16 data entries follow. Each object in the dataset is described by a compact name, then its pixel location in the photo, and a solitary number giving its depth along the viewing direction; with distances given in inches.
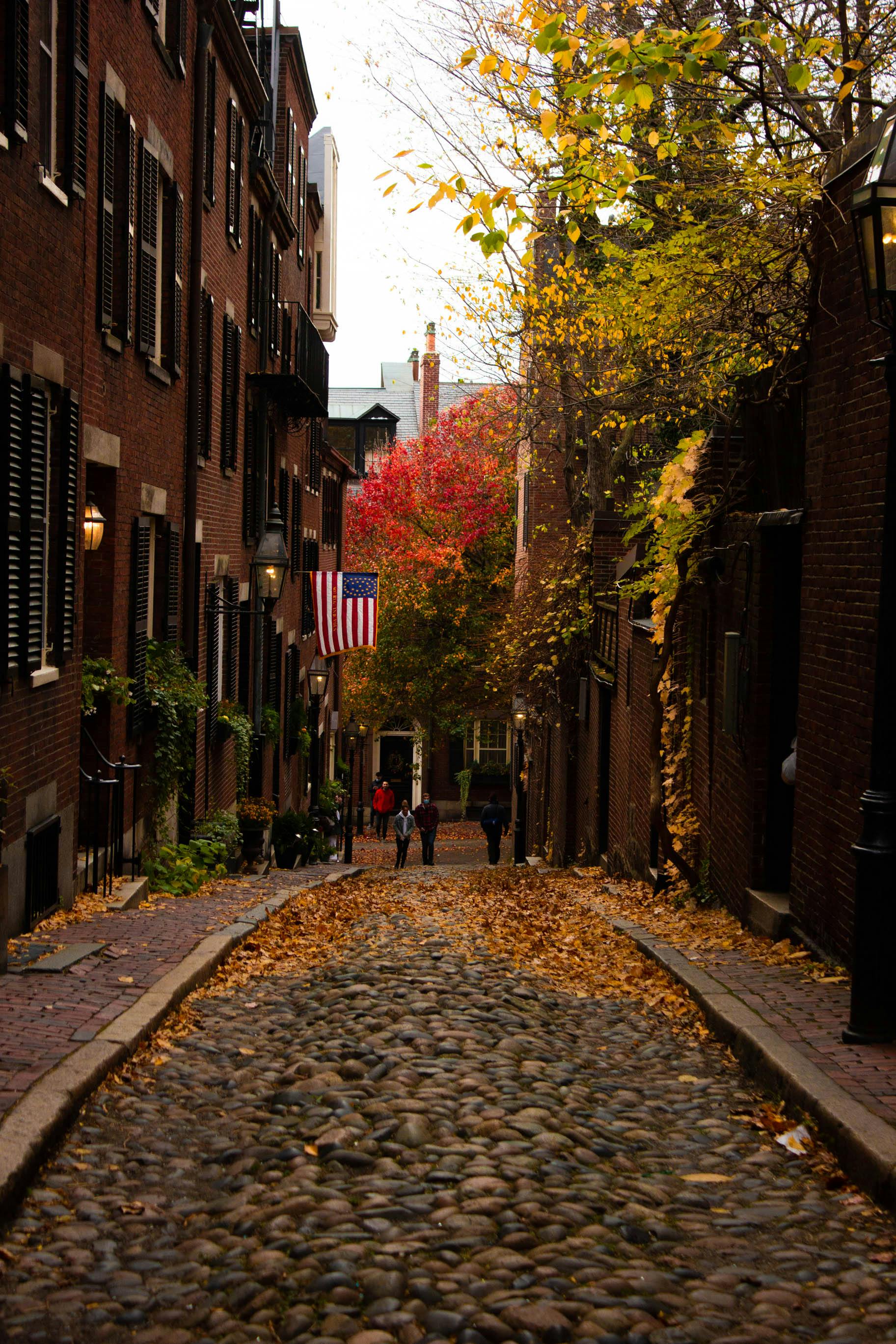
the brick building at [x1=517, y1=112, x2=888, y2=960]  286.0
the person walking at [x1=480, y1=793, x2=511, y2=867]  1112.2
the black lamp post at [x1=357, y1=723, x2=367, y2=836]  1556.3
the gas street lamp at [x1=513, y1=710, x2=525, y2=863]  1002.1
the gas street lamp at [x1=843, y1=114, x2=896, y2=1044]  228.7
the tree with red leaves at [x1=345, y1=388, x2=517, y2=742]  1540.4
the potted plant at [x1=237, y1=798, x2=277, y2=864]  706.8
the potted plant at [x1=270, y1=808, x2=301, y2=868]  784.3
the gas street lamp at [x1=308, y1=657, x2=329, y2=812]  1064.8
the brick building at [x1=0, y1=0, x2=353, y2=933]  338.0
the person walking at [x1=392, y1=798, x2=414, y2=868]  1018.7
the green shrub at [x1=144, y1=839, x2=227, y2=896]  511.2
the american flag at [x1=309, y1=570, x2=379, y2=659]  908.6
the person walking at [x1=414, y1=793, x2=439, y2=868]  1092.5
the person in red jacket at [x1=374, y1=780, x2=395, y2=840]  1320.1
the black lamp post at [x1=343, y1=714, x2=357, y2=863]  1454.2
